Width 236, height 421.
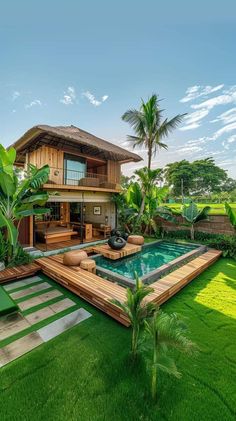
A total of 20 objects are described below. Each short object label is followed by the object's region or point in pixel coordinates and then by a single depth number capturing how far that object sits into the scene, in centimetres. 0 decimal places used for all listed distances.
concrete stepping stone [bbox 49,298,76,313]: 428
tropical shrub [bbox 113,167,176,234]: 1091
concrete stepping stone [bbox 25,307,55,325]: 386
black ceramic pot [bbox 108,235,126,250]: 843
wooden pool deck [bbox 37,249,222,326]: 420
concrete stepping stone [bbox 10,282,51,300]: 488
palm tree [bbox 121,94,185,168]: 1118
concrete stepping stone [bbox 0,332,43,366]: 294
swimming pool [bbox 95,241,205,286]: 586
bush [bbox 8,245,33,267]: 653
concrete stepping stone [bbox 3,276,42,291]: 534
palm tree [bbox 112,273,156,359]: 270
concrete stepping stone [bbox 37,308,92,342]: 345
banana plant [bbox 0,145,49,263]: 581
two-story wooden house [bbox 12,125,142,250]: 959
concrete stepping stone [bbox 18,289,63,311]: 437
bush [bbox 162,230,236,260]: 892
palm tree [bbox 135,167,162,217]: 1071
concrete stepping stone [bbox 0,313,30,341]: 348
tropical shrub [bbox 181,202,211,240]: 1055
